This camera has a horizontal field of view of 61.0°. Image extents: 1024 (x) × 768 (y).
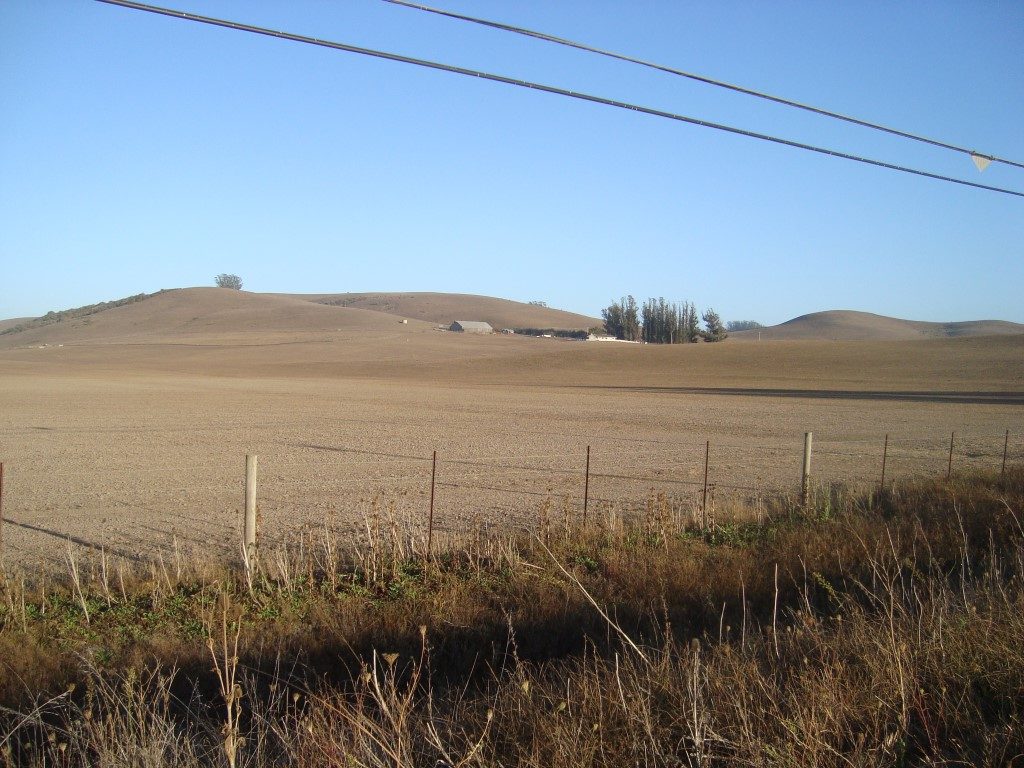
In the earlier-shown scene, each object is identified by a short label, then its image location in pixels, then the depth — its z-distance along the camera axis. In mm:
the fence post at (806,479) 14680
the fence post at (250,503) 10893
